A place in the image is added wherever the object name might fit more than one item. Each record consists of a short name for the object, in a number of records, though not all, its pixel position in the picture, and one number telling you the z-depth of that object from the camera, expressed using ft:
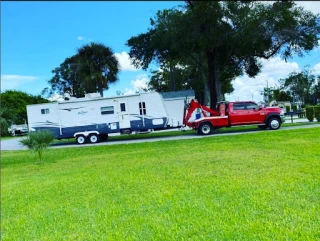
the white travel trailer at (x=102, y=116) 36.06
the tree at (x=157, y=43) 33.14
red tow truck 32.40
